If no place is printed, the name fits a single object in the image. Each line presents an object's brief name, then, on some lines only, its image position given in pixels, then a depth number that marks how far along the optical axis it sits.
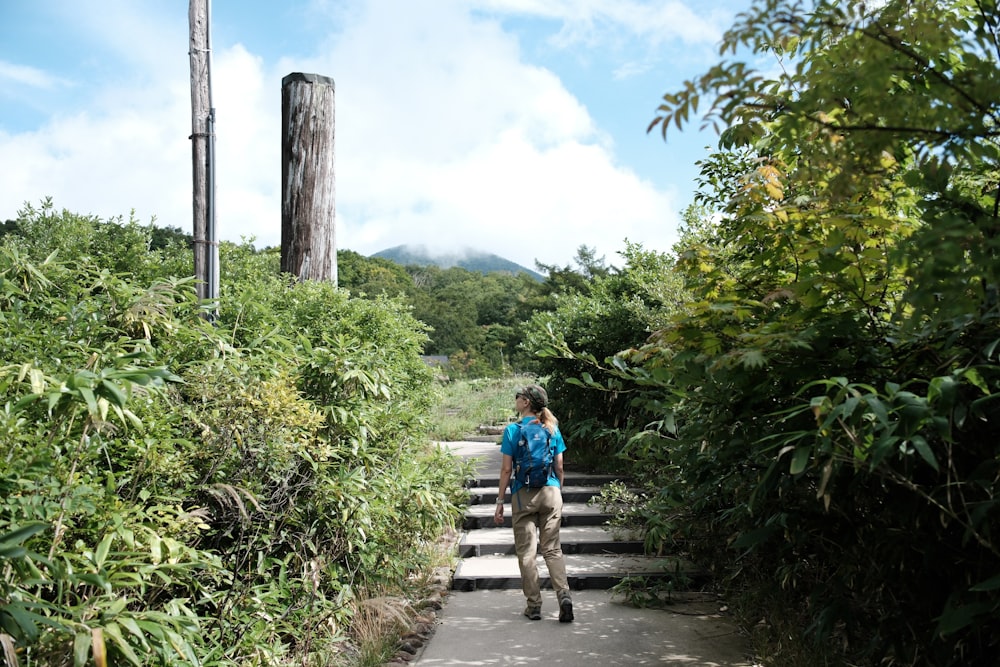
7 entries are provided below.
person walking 5.80
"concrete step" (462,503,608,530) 7.96
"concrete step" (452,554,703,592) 6.22
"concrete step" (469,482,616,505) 8.75
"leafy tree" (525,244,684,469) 9.84
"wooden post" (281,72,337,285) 7.48
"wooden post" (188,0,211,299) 5.76
